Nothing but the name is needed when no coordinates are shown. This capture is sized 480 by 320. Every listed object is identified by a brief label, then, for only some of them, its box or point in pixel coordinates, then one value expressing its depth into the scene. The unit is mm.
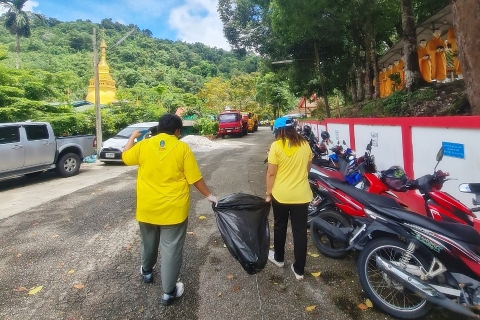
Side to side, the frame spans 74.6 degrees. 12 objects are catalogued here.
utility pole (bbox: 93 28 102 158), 13891
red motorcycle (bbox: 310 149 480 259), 2926
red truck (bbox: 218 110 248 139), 25406
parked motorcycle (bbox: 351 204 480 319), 2203
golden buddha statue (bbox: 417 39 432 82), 11031
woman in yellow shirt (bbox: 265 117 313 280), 2959
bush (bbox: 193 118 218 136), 26638
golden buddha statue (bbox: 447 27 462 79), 9577
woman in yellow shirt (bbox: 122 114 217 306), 2600
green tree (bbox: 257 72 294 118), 39625
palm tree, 29375
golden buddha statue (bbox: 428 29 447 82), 10455
